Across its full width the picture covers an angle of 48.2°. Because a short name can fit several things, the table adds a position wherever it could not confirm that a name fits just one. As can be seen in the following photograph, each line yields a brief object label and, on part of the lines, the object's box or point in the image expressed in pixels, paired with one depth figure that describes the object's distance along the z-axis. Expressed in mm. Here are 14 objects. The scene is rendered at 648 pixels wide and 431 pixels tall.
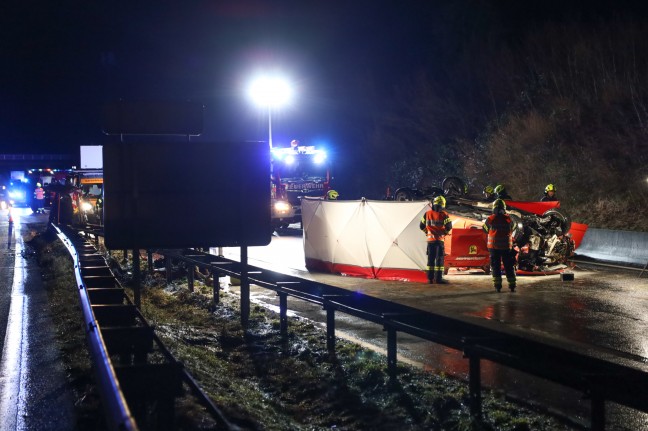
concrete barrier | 18859
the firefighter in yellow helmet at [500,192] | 17344
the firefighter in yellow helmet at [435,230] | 14188
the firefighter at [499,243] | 13531
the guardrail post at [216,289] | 12327
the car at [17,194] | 83125
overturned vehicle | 15969
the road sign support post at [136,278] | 9500
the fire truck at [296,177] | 29484
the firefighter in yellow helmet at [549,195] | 19094
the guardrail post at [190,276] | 13680
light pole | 30906
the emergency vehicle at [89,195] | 30328
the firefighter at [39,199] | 55512
